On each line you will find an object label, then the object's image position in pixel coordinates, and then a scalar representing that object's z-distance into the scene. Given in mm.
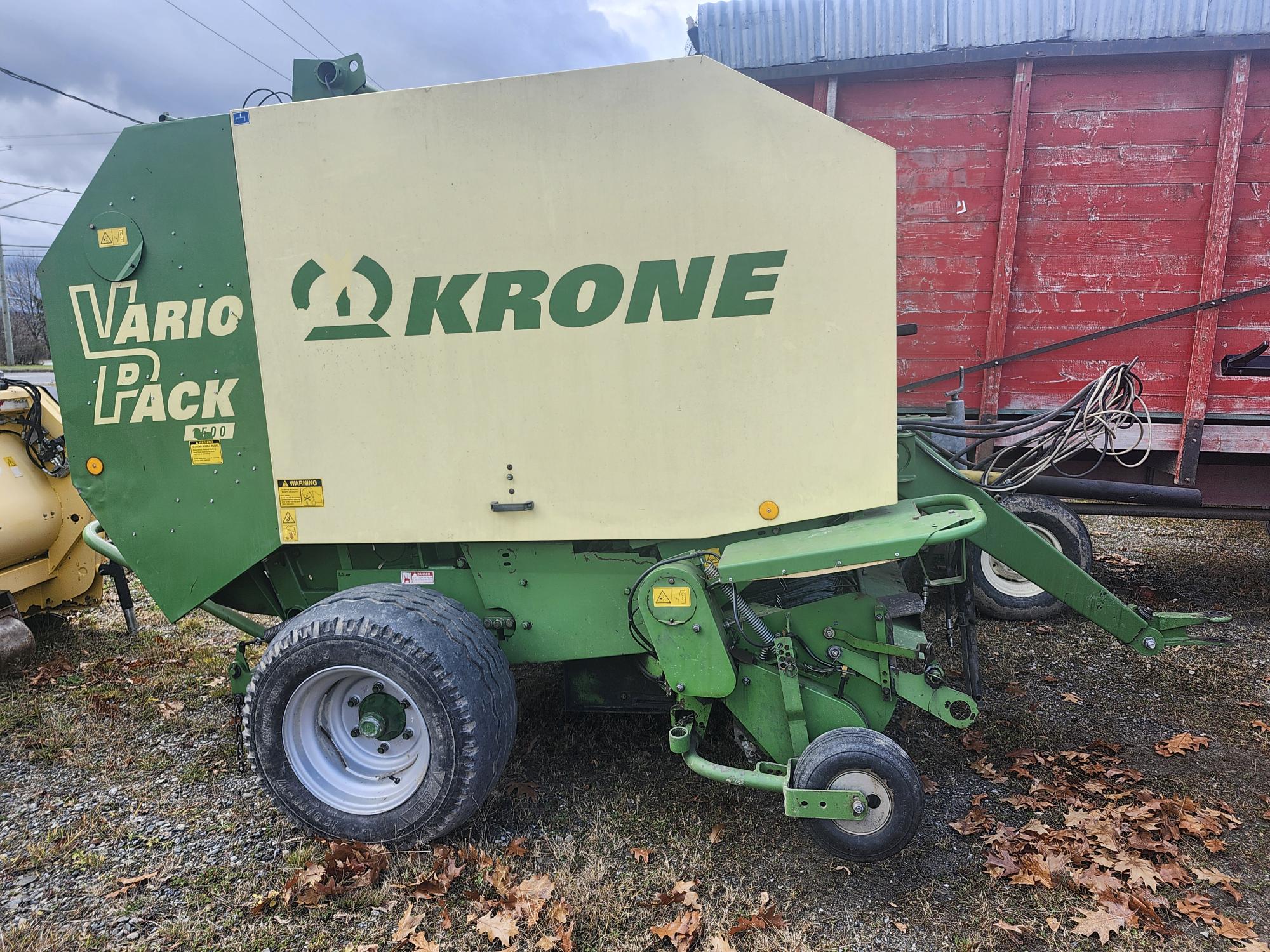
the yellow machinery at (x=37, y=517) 4797
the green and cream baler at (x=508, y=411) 2666
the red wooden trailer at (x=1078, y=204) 4629
